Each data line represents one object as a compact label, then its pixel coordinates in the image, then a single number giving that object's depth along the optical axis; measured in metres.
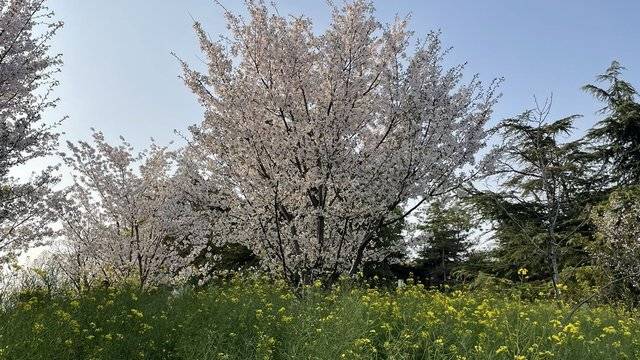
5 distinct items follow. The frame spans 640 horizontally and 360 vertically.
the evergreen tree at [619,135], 19.67
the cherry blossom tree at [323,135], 8.36
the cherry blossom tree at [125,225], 12.29
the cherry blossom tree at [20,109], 8.04
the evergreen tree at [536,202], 19.00
